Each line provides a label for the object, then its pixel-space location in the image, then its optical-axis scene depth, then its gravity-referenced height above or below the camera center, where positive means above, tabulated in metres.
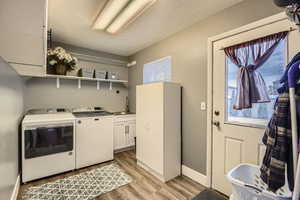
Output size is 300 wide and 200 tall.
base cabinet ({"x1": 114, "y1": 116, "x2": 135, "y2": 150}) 3.17 -0.77
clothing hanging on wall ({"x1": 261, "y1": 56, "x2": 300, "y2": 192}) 0.76 -0.26
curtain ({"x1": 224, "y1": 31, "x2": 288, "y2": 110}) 1.46 +0.38
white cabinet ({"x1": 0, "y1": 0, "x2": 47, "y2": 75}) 0.92 +0.53
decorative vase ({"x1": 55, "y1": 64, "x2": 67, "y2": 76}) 2.75 +0.61
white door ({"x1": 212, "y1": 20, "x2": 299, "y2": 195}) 1.44 -0.19
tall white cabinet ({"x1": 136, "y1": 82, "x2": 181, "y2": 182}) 2.14 -0.49
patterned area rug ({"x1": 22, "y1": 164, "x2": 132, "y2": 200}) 1.79 -1.23
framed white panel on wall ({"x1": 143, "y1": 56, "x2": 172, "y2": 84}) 2.72 +0.62
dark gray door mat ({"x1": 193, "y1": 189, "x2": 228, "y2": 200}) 1.62 -1.15
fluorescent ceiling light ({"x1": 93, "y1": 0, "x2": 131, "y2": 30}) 1.59 +1.12
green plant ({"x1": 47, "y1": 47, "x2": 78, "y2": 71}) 2.63 +0.81
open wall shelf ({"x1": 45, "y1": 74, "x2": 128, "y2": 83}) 2.71 +0.47
